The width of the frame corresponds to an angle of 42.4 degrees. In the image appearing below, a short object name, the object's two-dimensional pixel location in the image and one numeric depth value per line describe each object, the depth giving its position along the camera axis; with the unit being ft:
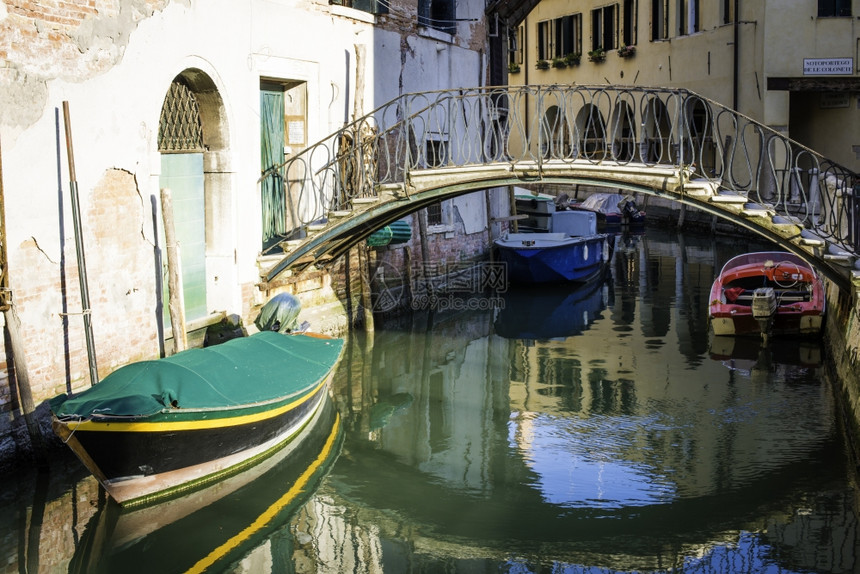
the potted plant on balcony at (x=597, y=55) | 80.64
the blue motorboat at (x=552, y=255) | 51.16
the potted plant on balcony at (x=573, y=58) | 83.76
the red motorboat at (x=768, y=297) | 38.86
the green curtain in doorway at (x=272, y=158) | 36.88
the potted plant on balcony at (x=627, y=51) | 77.25
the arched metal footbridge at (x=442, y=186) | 30.71
